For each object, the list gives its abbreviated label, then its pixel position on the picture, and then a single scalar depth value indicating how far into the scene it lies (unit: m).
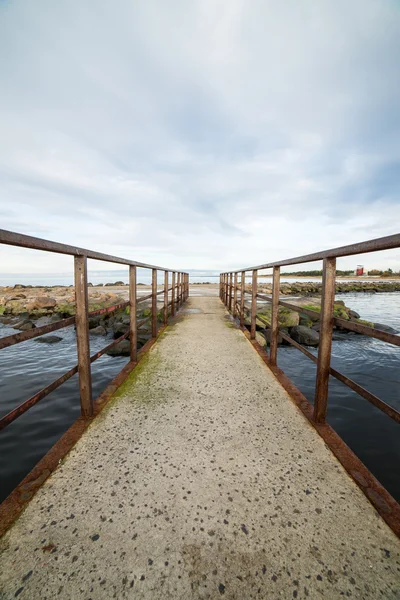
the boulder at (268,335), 6.91
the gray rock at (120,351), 5.68
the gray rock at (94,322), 8.63
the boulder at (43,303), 11.75
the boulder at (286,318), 7.91
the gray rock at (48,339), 6.96
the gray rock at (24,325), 8.23
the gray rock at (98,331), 7.87
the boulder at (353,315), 10.70
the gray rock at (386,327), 8.68
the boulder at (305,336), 6.73
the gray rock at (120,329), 7.22
